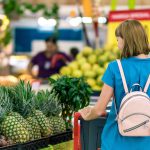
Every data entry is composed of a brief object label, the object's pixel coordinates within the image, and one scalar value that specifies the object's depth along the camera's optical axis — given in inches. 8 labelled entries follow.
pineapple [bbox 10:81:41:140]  150.3
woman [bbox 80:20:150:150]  141.6
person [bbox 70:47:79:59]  559.9
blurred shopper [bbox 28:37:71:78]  399.2
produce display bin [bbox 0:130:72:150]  140.6
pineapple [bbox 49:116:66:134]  161.9
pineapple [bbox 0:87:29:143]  144.2
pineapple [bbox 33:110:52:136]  155.1
